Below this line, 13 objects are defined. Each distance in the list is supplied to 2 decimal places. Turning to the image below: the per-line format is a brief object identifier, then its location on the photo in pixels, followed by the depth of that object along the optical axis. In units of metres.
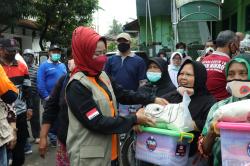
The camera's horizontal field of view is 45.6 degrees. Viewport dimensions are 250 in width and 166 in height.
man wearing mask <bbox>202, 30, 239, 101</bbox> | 3.43
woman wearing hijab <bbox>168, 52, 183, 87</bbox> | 5.89
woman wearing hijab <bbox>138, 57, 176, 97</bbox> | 3.49
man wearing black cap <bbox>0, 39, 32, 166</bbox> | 3.91
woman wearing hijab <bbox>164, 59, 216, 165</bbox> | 2.43
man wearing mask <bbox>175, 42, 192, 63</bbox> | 8.21
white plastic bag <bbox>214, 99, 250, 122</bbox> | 1.73
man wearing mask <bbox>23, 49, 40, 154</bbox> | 5.68
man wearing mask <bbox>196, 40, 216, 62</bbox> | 6.47
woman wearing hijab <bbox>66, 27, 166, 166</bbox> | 2.15
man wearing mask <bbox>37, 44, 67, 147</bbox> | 5.44
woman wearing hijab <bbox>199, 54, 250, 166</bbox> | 1.99
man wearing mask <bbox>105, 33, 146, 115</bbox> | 4.87
